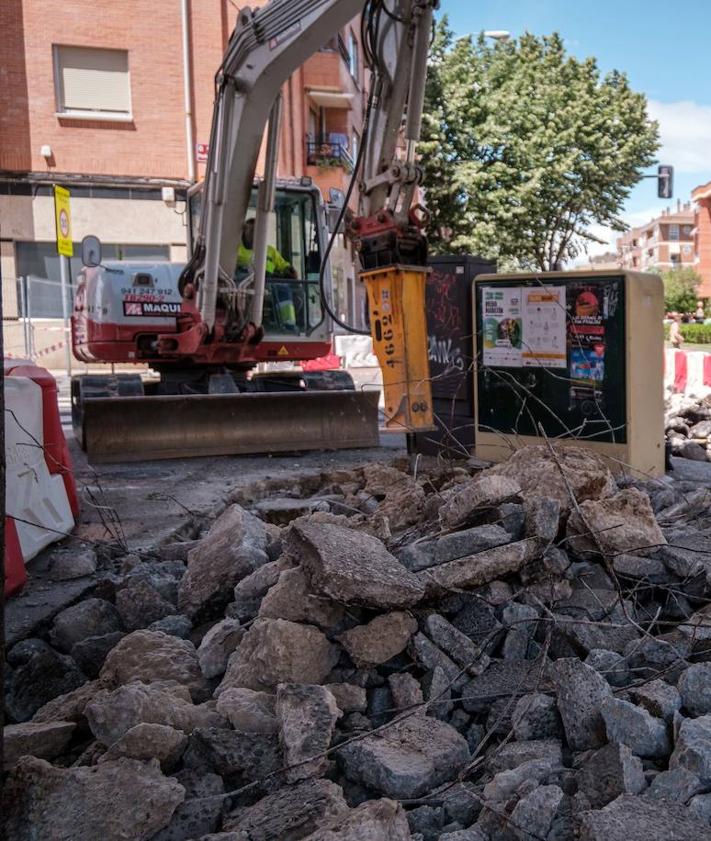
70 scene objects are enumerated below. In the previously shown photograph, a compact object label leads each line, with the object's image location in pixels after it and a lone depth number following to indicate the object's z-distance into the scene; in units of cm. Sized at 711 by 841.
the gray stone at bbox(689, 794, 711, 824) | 236
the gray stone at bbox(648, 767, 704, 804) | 244
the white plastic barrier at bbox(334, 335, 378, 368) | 2473
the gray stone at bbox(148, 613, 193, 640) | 371
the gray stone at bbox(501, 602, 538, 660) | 332
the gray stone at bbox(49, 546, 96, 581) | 488
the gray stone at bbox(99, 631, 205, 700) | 329
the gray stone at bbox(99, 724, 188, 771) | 270
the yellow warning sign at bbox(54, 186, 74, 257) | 1856
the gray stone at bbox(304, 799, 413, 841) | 228
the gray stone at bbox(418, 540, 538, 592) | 346
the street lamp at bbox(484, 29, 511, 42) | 3272
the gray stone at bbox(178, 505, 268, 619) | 384
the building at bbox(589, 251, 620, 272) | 14302
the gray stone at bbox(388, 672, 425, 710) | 306
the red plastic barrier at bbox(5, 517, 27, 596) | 455
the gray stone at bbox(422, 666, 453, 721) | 305
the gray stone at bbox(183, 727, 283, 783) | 270
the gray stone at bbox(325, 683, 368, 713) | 303
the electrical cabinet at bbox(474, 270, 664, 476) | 695
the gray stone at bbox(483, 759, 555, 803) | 253
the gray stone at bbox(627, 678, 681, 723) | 279
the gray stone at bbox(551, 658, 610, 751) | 276
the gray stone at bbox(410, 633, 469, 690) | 316
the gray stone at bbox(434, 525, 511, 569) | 362
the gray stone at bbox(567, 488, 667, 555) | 390
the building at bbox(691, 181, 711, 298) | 8131
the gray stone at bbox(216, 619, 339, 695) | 309
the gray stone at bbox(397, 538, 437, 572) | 360
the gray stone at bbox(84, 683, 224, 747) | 287
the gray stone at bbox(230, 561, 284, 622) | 364
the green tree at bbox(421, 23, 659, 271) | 3241
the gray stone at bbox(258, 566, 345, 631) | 326
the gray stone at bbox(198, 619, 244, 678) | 331
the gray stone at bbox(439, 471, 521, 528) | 389
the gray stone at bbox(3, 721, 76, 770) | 285
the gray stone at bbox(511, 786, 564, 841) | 235
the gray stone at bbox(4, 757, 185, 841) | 245
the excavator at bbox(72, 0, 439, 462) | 735
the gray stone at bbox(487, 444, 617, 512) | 419
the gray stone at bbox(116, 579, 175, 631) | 391
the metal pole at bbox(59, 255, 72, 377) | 2116
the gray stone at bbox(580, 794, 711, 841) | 223
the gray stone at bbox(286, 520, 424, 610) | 318
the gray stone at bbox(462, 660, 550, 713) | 308
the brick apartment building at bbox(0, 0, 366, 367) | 2389
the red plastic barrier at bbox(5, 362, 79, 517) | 593
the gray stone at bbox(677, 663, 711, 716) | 286
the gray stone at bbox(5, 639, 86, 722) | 340
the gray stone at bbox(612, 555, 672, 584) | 380
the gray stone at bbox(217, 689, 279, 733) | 285
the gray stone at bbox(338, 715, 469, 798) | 263
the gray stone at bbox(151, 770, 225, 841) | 248
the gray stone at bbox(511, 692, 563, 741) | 287
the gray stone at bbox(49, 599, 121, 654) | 390
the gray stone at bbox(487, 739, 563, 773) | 270
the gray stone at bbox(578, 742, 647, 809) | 246
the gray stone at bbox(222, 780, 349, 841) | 239
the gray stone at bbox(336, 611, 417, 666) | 318
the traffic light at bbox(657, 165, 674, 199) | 2875
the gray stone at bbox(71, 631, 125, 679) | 365
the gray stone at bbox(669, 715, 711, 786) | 248
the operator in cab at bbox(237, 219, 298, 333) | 1055
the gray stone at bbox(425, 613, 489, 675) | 321
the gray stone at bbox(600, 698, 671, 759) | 268
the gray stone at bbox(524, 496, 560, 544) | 374
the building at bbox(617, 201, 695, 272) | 13562
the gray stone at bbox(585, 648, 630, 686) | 310
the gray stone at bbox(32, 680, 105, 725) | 312
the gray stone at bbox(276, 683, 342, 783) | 268
